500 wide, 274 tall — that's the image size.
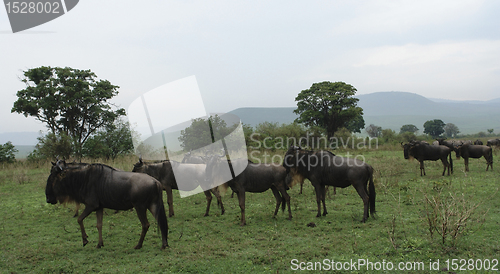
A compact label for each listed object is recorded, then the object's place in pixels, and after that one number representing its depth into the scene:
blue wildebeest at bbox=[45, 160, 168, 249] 6.41
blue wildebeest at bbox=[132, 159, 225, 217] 9.55
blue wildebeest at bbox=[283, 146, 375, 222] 8.25
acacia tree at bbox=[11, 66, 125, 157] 30.27
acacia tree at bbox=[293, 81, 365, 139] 49.78
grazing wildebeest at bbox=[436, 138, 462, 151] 18.56
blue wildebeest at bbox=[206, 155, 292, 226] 8.66
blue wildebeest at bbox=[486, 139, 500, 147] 27.83
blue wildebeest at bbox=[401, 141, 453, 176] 15.88
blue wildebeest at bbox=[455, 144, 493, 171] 16.59
